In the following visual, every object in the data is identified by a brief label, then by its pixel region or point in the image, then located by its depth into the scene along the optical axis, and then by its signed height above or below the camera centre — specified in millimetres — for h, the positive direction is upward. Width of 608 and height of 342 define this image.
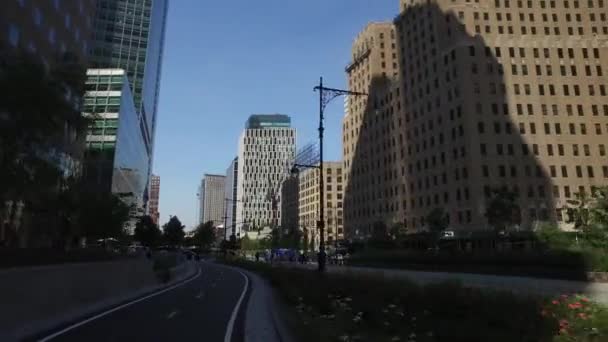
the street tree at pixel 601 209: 33594 +3309
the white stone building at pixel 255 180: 190500 +29748
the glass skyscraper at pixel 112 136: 72875 +20264
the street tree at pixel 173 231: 109688 +4610
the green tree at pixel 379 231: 89831 +4093
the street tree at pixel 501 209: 56500 +5299
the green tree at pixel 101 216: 37406 +2993
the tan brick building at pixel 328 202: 157500 +17357
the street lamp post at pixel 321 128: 22797 +6459
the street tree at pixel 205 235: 131250 +4411
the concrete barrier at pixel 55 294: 11719 -1470
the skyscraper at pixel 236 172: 195725 +33945
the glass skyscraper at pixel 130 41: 109000 +51834
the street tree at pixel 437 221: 64188 +4247
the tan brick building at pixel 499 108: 75062 +25524
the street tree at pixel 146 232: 98312 +3892
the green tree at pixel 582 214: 39469 +3466
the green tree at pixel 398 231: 82300 +3705
